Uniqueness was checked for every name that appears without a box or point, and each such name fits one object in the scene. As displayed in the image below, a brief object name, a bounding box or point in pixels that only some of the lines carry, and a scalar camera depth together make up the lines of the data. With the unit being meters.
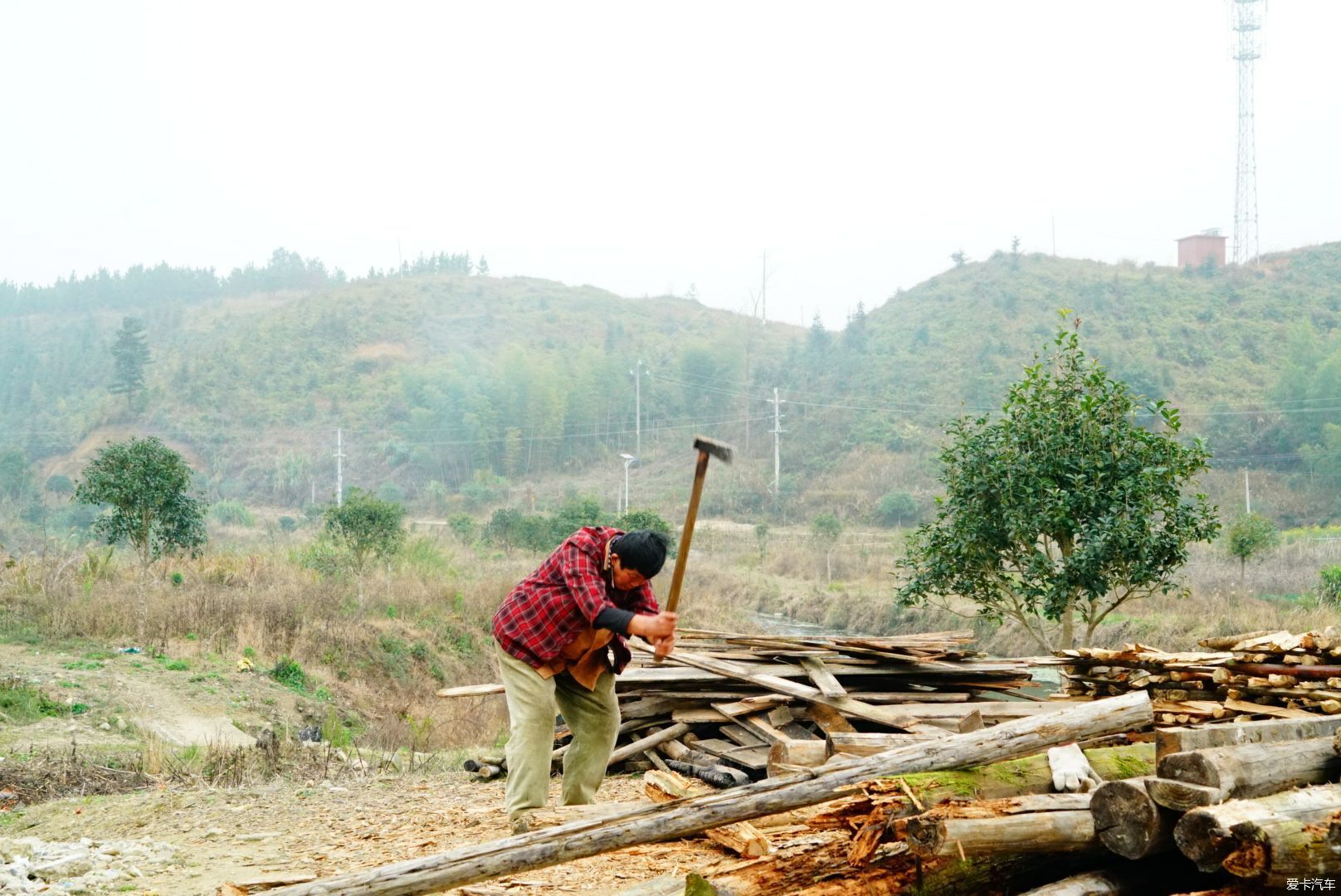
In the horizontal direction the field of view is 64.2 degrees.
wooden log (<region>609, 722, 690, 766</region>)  7.46
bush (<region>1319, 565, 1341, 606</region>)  18.70
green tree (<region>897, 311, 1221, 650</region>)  9.78
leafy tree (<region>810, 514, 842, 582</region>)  30.86
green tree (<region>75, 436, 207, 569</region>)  15.95
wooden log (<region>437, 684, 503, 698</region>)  7.52
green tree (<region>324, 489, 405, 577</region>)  19.23
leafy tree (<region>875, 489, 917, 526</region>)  40.19
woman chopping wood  4.81
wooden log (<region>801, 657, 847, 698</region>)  6.87
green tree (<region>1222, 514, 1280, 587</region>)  19.84
